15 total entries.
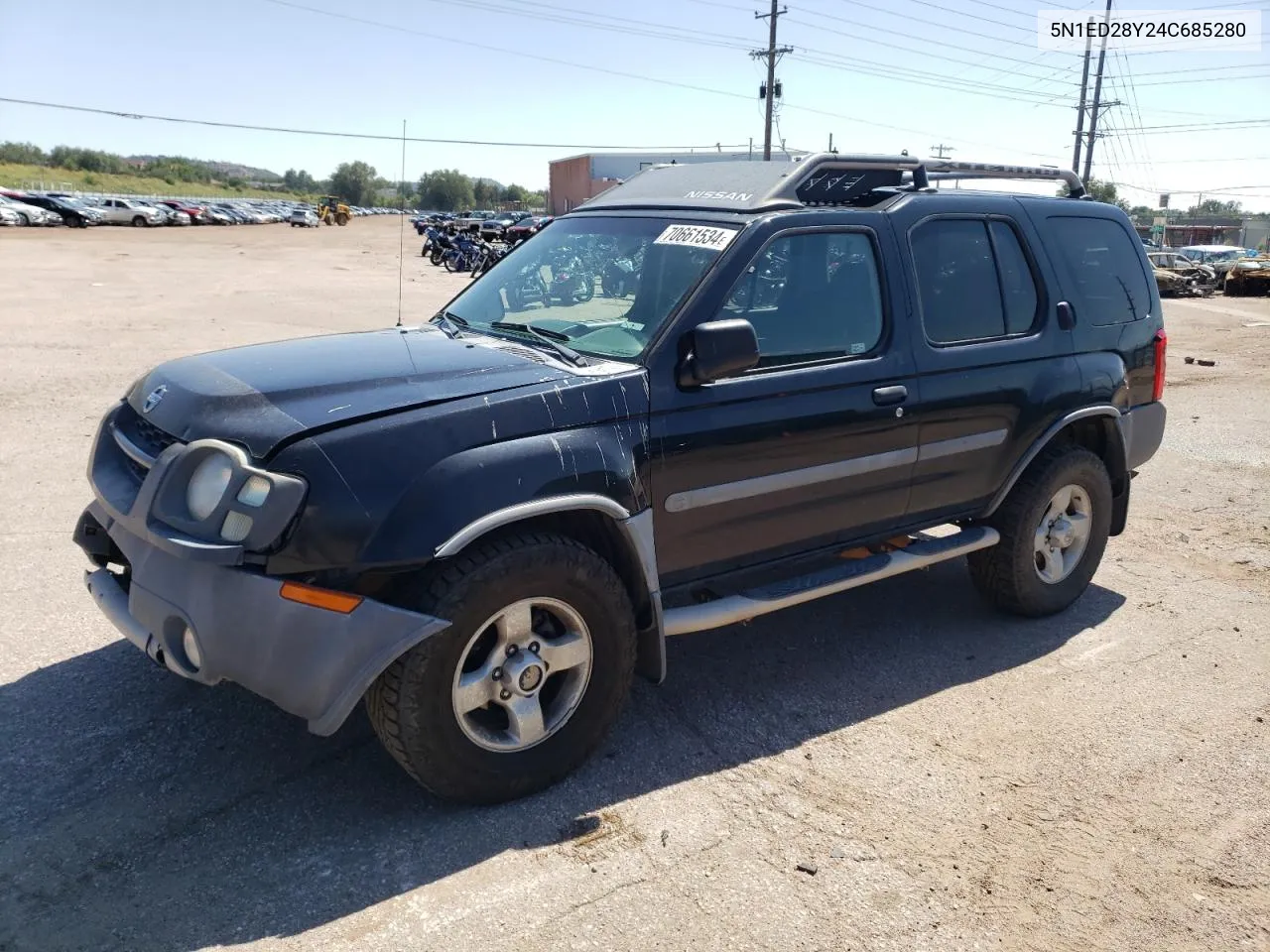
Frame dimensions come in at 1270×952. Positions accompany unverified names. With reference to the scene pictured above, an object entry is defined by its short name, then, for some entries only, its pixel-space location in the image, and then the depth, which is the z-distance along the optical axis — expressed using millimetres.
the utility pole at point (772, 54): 47844
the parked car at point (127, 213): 57156
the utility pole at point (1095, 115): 58156
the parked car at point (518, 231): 36200
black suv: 2982
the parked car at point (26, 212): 49969
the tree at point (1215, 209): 128625
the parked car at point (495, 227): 40628
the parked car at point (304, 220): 67625
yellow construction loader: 72500
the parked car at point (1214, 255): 43356
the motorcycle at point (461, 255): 31766
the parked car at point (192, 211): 64738
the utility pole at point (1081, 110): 59625
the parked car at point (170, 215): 61231
